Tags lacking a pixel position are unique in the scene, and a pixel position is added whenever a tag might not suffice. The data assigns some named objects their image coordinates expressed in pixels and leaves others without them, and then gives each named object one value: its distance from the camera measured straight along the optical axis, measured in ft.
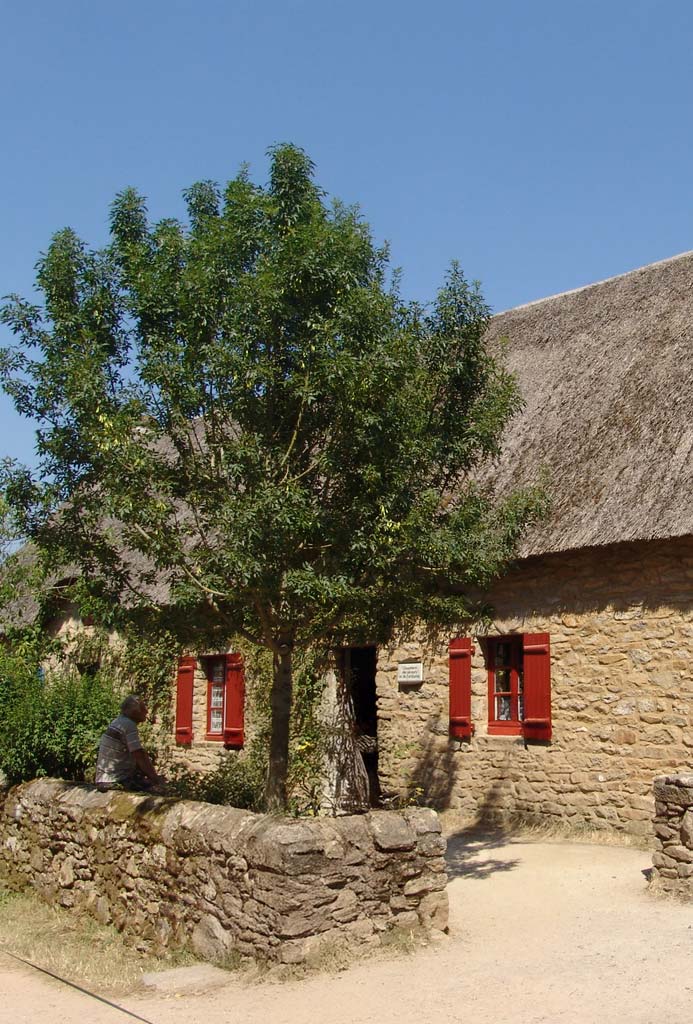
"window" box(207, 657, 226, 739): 46.62
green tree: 21.81
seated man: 25.48
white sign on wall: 37.17
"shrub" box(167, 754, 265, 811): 24.80
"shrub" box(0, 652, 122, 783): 31.68
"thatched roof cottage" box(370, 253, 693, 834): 30.27
